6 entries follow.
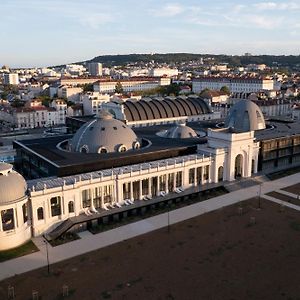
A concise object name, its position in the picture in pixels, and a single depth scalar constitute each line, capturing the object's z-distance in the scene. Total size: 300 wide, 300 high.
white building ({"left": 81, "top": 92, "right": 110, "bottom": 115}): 171.12
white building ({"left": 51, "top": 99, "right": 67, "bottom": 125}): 168.75
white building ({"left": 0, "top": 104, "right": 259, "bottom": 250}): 53.61
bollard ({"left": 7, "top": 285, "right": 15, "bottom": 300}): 40.11
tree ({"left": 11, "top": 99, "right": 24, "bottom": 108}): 185.88
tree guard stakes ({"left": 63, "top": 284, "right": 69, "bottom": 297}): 40.34
